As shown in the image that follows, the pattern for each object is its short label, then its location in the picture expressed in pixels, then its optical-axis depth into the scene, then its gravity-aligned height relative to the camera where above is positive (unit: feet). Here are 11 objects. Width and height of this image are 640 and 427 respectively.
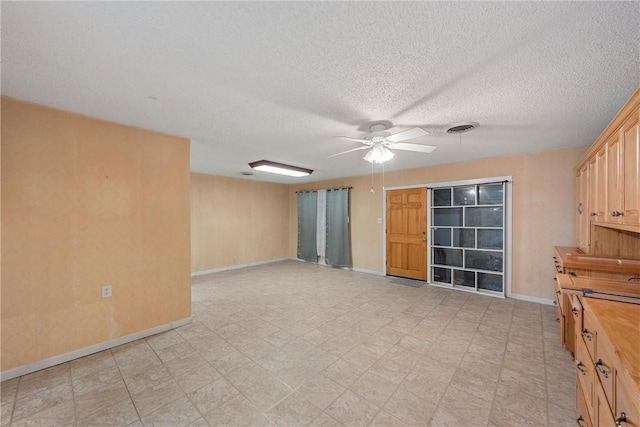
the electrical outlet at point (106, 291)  8.32 -2.68
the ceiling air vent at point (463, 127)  8.54 +3.12
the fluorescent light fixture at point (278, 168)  14.26 +2.86
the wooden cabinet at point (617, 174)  4.74 +0.95
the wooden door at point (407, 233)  16.53 -1.45
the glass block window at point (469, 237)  13.81 -1.50
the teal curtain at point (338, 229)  20.61 -1.43
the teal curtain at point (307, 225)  22.99 -1.17
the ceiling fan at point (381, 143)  8.14 +2.41
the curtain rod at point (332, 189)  20.62 +2.16
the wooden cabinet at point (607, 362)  3.01 -2.28
